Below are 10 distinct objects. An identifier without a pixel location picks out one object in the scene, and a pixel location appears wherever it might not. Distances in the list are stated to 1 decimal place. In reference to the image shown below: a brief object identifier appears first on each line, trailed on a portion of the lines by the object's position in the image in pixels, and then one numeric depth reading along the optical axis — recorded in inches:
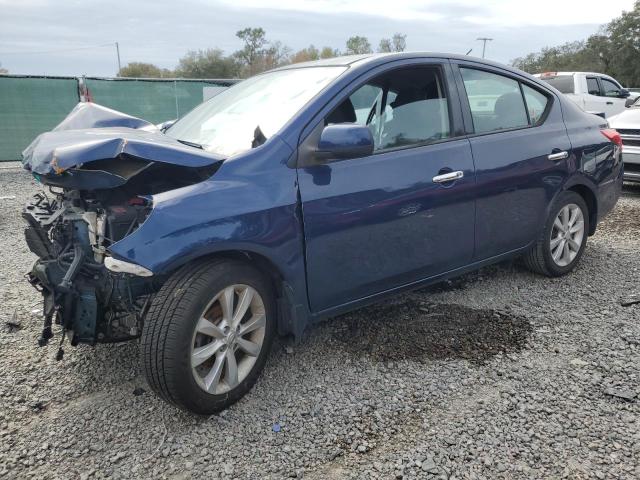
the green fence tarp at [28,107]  434.3
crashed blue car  96.0
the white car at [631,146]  296.0
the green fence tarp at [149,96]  467.5
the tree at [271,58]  2465.1
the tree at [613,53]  1754.4
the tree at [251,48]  2519.7
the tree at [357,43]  2481.8
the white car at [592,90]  503.5
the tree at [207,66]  2244.3
